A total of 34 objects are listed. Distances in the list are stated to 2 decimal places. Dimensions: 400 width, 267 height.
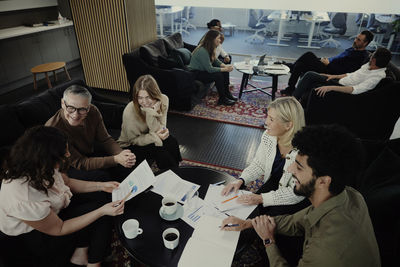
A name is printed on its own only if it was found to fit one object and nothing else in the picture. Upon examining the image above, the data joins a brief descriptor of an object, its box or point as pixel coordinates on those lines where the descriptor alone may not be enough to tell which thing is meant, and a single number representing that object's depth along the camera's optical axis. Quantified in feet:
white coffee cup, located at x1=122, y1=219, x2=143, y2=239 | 4.56
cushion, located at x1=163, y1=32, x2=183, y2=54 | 15.47
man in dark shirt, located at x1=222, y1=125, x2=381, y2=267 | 3.31
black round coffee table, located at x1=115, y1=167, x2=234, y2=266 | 4.32
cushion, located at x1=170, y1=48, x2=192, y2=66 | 14.00
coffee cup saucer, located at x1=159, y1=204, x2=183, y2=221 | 4.92
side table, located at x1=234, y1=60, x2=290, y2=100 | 13.35
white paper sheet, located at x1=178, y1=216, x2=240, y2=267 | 4.07
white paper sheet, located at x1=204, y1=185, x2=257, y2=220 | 5.08
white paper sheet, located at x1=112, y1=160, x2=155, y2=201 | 5.33
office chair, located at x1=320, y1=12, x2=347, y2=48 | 20.43
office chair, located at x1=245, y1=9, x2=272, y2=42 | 21.31
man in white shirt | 10.19
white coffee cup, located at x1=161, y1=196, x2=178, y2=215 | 4.87
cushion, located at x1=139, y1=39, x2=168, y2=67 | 13.34
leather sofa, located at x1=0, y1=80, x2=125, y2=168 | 6.70
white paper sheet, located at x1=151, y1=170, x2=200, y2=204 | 5.45
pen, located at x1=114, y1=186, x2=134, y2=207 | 5.02
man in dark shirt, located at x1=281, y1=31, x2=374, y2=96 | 12.69
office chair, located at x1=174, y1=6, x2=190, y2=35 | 22.49
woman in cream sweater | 7.52
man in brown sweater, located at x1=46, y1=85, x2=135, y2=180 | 6.27
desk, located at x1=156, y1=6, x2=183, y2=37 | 22.18
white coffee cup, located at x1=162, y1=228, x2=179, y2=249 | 4.33
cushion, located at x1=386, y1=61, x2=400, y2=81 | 10.28
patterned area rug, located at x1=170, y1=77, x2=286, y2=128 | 12.85
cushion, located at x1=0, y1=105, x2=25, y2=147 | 6.59
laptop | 14.01
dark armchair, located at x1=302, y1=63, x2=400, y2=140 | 10.08
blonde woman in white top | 5.59
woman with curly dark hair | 4.17
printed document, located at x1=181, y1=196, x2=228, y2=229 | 4.93
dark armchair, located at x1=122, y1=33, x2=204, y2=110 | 12.75
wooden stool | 14.98
